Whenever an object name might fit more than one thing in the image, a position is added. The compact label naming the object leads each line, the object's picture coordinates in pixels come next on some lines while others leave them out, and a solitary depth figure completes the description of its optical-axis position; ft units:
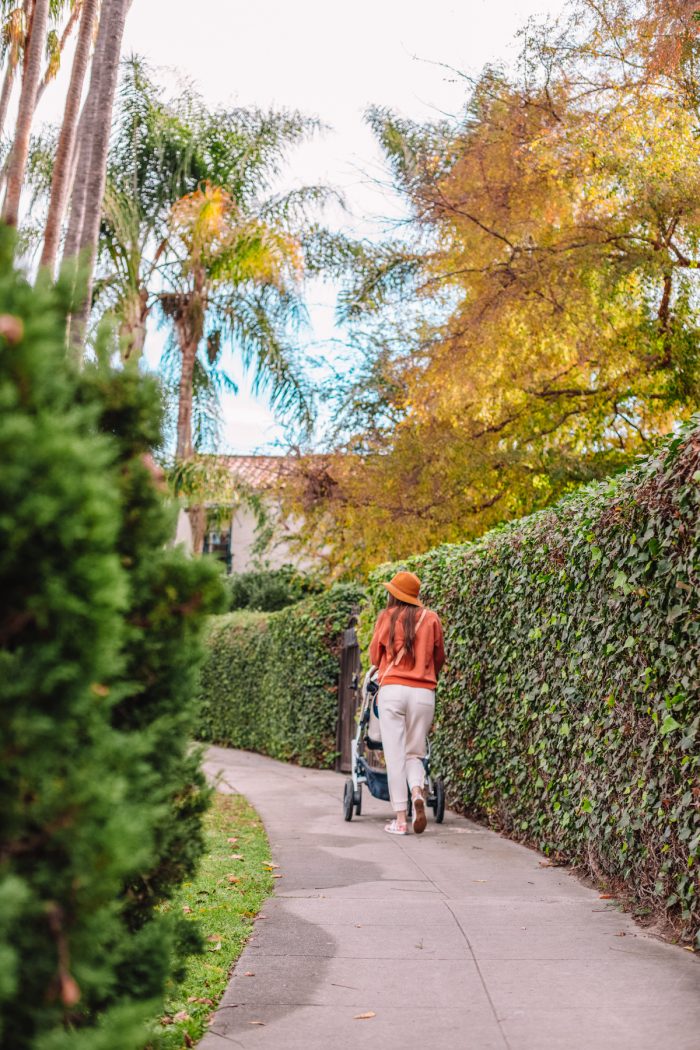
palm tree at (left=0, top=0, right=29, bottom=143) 53.11
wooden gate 53.01
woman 29.66
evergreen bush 6.62
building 69.87
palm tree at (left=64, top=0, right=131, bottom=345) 28.14
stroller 31.35
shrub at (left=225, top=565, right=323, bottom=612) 94.58
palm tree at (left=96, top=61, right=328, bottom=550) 67.26
